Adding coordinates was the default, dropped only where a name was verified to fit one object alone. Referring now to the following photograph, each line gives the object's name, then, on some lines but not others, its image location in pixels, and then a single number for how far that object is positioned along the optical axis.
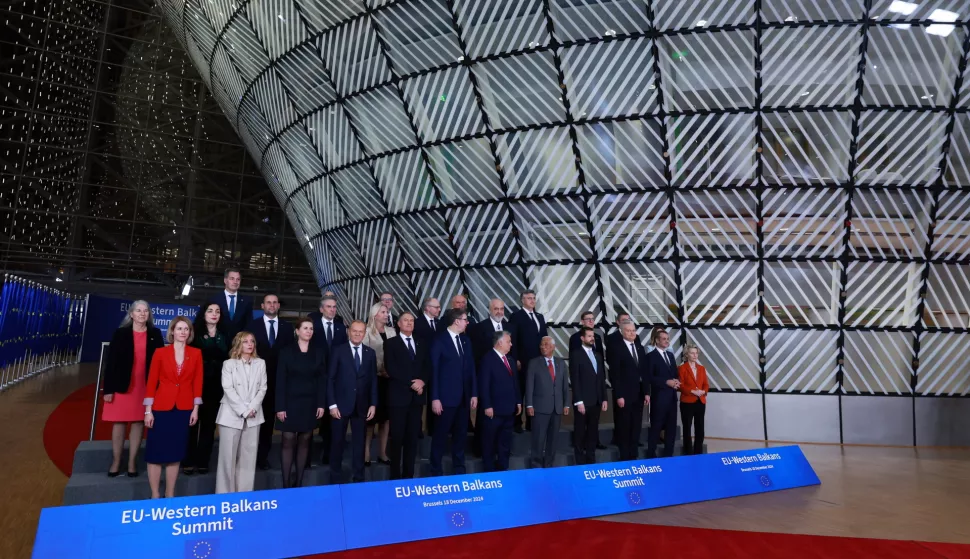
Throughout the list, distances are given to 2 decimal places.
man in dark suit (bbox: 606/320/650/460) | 9.93
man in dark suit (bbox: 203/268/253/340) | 7.88
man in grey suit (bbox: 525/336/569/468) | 8.95
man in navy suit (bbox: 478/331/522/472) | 8.51
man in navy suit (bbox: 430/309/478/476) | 8.14
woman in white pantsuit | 6.52
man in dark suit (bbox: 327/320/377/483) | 7.39
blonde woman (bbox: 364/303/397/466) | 8.48
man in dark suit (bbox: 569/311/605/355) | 9.78
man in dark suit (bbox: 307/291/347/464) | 8.16
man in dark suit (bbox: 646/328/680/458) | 10.21
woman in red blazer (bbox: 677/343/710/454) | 10.44
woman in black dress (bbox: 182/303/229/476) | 7.34
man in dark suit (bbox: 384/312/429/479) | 7.70
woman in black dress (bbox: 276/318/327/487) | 6.94
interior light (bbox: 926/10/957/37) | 13.15
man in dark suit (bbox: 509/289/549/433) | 10.44
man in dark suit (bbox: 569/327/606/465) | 9.38
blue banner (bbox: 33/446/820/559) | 4.90
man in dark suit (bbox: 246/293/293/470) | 7.61
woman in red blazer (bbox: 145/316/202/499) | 6.43
